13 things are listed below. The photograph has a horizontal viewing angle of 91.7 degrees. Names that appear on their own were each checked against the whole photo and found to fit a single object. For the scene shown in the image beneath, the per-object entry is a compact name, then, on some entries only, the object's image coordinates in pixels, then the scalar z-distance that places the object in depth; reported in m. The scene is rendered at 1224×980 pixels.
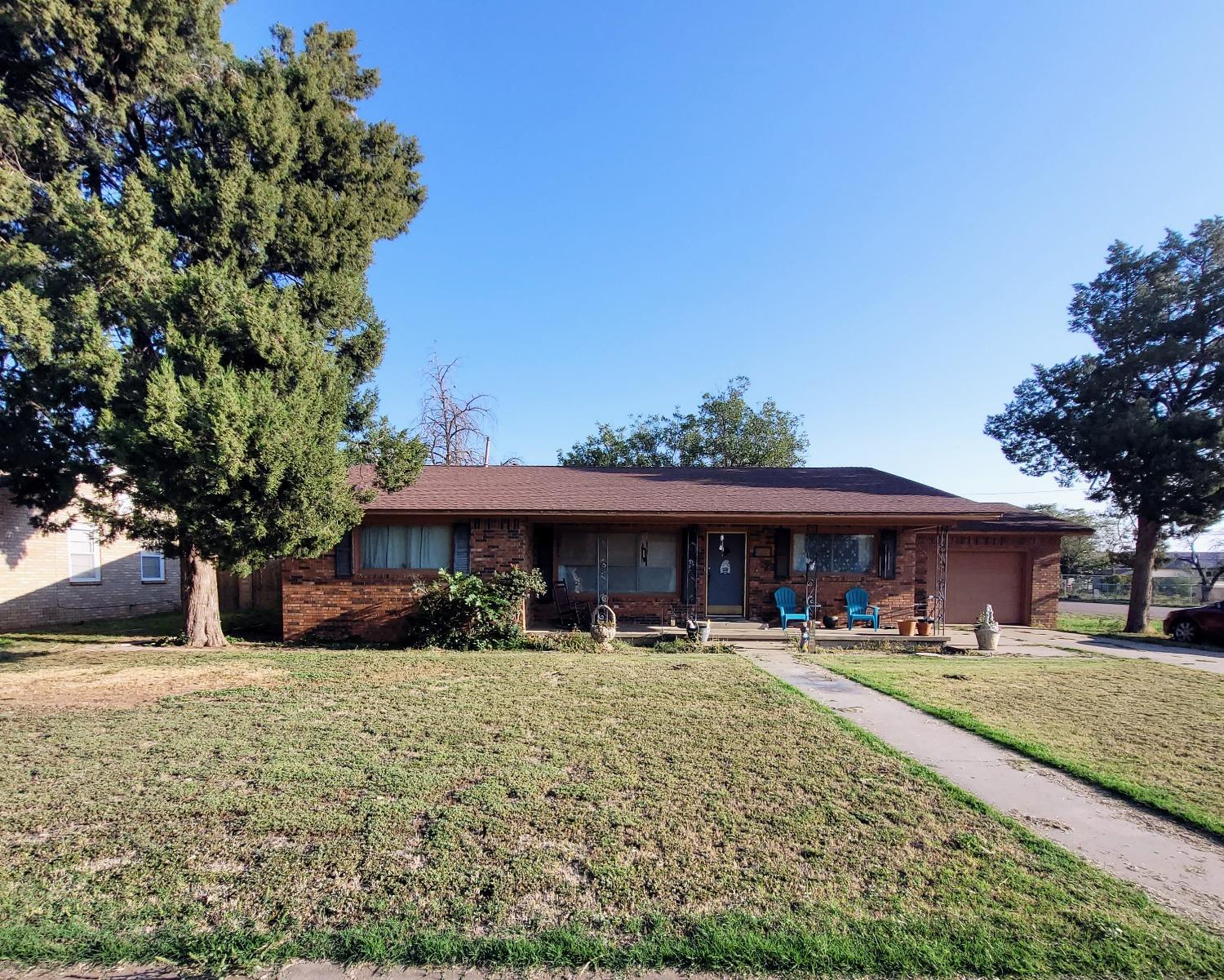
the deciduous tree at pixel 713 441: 28.03
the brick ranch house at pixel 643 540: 11.53
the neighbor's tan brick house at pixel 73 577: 13.50
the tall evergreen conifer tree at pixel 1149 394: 14.72
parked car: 13.66
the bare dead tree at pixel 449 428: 25.97
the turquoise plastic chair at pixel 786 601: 12.41
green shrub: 10.73
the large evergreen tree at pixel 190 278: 7.95
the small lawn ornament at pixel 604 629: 10.98
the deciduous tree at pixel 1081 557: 33.62
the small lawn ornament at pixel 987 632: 11.32
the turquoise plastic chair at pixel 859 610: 12.11
